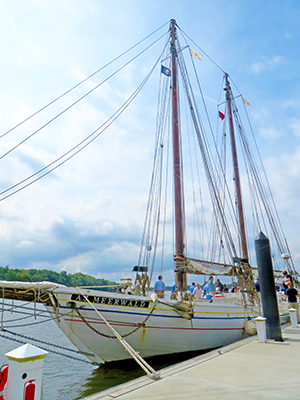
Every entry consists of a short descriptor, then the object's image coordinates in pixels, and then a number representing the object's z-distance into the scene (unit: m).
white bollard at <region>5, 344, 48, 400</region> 3.44
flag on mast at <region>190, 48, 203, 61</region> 21.48
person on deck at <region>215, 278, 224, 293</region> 19.76
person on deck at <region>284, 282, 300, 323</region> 14.22
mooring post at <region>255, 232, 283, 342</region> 10.28
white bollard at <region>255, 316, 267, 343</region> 9.74
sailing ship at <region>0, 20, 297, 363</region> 9.76
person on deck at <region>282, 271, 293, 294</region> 20.45
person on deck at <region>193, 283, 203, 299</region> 14.62
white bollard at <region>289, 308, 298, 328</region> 13.21
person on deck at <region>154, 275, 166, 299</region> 12.52
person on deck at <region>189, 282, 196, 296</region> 15.30
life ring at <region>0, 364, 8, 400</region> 4.67
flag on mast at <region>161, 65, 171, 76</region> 18.94
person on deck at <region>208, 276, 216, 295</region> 15.22
